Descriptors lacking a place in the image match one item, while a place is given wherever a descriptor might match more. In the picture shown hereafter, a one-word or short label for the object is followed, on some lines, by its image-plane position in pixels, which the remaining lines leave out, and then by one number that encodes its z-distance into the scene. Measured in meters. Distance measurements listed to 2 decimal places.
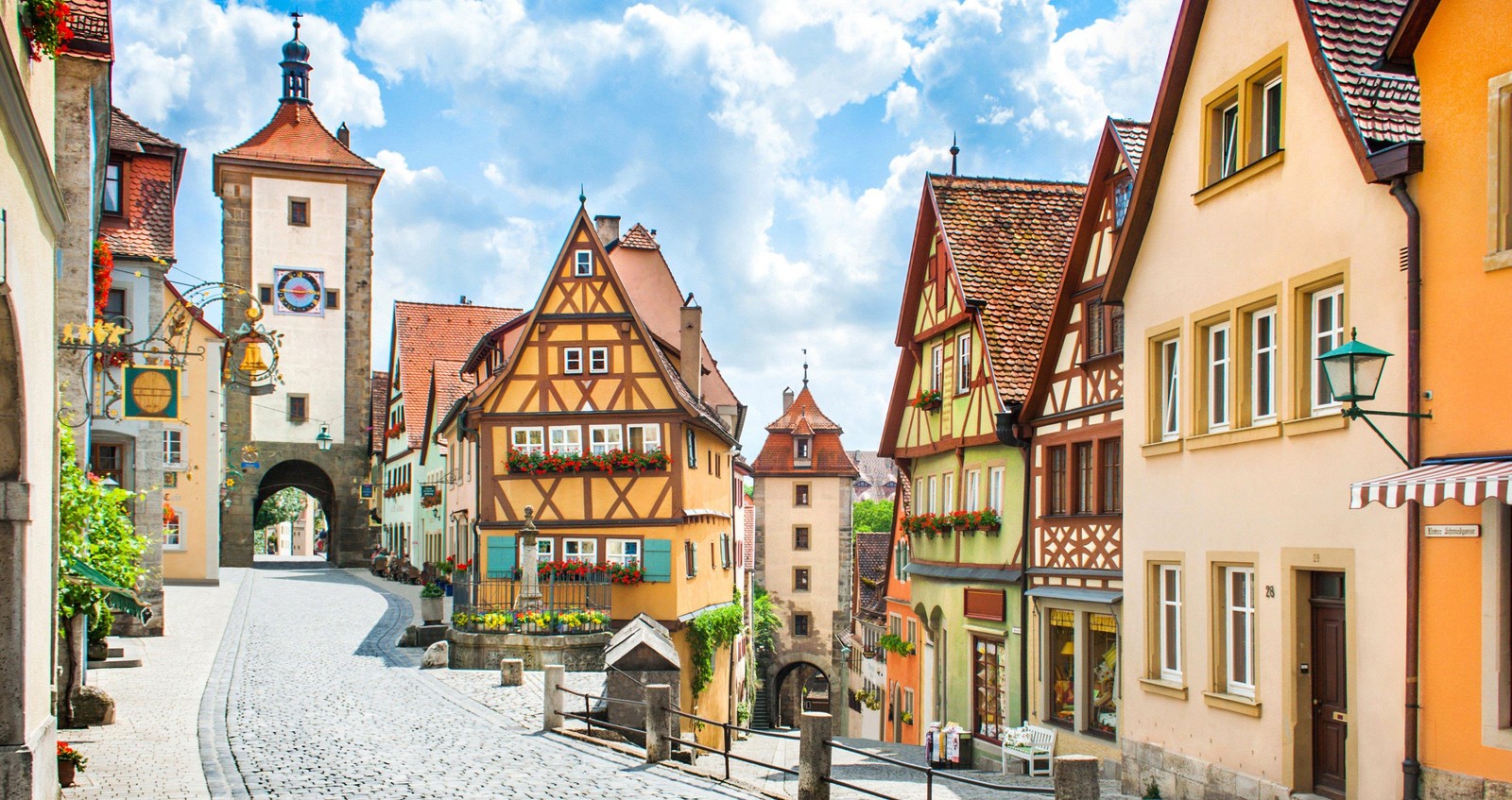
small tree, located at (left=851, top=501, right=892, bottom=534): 120.19
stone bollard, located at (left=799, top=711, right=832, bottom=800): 13.33
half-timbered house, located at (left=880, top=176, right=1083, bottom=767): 21.55
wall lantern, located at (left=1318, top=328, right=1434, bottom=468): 10.41
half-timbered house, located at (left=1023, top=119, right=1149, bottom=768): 18.48
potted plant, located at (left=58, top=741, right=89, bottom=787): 12.19
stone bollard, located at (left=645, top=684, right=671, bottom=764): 16.08
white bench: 19.19
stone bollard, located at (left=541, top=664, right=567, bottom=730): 17.97
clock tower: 55.28
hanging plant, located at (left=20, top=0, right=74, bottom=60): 9.06
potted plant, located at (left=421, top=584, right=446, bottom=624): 29.33
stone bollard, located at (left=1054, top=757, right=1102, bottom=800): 10.70
